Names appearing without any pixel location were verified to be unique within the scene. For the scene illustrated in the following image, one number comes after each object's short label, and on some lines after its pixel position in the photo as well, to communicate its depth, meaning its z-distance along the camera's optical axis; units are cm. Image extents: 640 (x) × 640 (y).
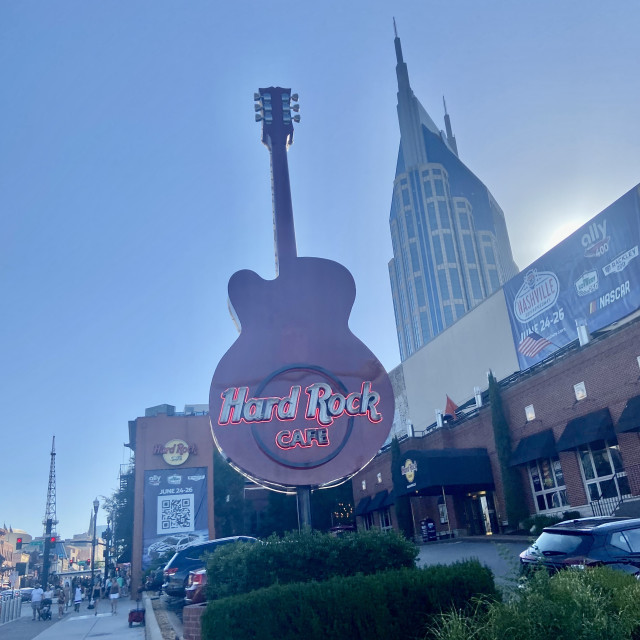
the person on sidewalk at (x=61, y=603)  2827
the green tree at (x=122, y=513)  5884
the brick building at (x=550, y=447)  2375
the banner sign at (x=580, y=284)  2900
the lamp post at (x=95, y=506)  4419
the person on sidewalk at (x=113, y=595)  2603
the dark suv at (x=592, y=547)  945
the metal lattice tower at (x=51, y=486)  11379
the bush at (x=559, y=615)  589
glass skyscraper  11569
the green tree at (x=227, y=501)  5281
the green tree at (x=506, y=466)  2852
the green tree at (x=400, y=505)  3740
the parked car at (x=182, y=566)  1745
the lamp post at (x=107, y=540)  6264
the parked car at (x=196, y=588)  1316
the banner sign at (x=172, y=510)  4497
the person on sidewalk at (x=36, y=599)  2897
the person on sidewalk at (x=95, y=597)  2832
